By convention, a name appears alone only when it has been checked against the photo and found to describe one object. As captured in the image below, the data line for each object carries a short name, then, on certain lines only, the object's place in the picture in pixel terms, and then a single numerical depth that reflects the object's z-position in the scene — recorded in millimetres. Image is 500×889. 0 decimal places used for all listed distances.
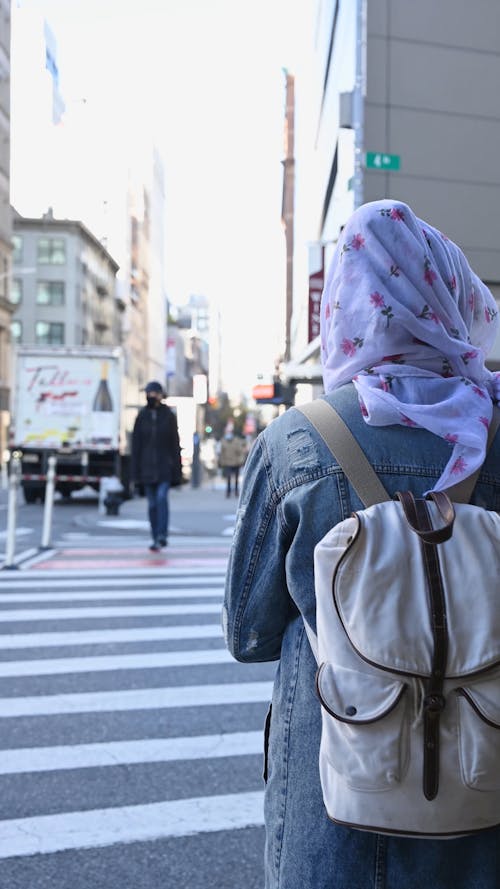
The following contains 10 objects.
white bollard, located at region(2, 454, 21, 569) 9945
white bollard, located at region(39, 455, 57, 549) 11438
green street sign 10391
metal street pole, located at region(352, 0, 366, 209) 10586
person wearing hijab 1450
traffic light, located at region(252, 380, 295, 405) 14031
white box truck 19422
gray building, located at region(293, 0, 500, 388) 11461
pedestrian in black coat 10422
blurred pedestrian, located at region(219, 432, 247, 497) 24219
